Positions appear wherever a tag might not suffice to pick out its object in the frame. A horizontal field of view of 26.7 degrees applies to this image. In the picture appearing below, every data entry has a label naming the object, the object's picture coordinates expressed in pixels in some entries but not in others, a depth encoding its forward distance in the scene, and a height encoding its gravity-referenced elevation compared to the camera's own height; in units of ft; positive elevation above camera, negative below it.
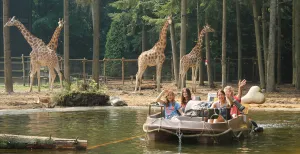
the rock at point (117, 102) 78.12 -3.75
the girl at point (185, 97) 50.96 -2.07
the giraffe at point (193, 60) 102.32 +1.86
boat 44.75 -4.07
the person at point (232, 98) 49.01 -2.16
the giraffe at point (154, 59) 102.68 +2.09
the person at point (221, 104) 48.32 -2.52
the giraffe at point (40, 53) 99.71 +3.01
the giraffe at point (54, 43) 101.88 +4.74
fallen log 41.22 -4.63
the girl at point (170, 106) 49.29 -2.71
